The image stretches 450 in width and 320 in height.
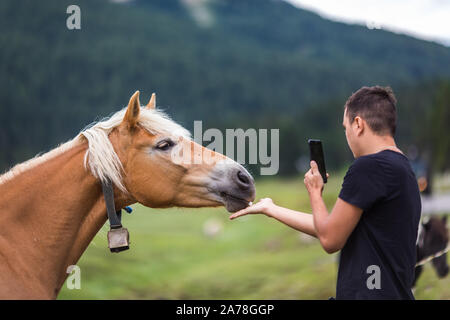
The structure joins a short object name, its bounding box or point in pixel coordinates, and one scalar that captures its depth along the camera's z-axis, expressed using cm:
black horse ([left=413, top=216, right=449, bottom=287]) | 584
